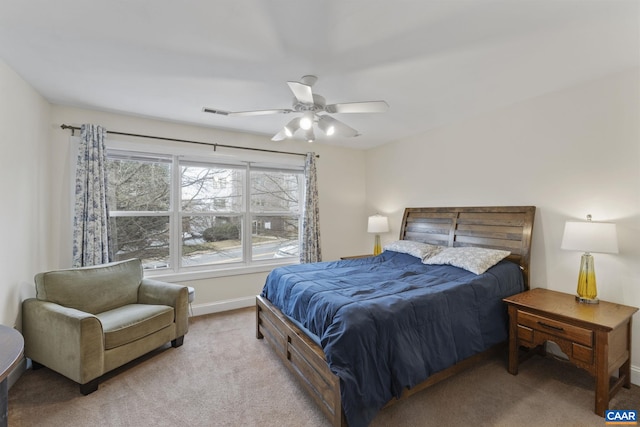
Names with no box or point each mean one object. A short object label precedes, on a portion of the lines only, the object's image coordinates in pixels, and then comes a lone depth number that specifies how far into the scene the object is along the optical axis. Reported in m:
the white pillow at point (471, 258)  2.60
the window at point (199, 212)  3.41
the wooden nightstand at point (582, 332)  1.86
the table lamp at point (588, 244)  2.10
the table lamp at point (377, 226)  4.39
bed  1.63
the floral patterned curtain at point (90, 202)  2.90
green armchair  2.07
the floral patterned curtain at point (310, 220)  4.29
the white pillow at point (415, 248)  3.27
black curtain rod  3.01
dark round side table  1.06
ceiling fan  2.05
